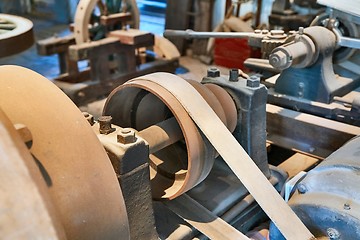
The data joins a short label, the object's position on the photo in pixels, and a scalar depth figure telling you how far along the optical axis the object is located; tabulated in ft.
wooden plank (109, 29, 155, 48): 10.30
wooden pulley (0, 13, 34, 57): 6.27
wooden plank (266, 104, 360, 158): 4.62
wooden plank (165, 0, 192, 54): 14.73
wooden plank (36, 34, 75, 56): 10.34
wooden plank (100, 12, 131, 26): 10.70
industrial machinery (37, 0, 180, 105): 9.98
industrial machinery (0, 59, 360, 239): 2.09
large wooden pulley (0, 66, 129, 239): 2.23
